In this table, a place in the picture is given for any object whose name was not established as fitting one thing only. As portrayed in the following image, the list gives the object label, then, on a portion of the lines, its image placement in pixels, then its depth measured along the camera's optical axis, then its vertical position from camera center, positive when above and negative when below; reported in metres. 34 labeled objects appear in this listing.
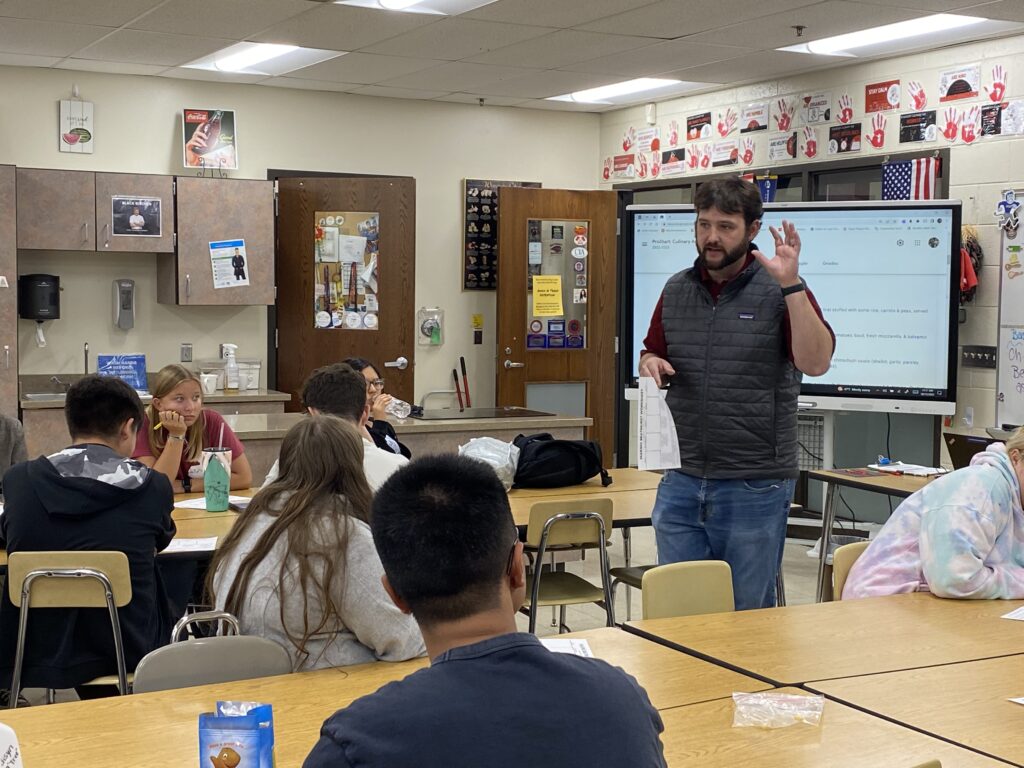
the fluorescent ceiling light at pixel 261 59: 7.25 +1.48
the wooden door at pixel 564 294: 8.68 +0.05
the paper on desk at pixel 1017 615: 3.07 -0.79
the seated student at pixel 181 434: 4.59 -0.52
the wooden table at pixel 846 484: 5.00 -0.77
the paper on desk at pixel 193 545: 3.78 -0.76
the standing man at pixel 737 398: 3.42 -0.27
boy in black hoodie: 3.42 -0.66
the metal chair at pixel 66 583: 3.25 -0.76
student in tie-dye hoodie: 3.21 -0.63
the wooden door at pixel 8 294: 7.18 +0.04
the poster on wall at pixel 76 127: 7.75 +1.10
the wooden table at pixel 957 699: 2.21 -0.78
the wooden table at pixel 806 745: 2.07 -0.78
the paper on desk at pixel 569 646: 2.66 -0.76
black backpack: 5.01 -0.66
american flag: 6.75 +0.69
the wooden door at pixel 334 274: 8.21 +0.18
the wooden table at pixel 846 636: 2.65 -0.78
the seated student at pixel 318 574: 2.67 -0.60
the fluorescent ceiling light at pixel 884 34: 6.14 +1.42
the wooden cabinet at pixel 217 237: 7.83 +0.41
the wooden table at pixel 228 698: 2.10 -0.78
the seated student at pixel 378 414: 5.03 -0.51
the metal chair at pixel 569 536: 4.24 -0.82
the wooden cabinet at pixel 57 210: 7.36 +0.55
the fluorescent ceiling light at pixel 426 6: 5.79 +1.41
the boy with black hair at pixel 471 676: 1.26 -0.40
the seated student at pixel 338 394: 3.95 -0.30
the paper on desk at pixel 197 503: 4.48 -0.75
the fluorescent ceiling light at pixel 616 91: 8.17 +1.47
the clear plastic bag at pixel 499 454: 4.93 -0.62
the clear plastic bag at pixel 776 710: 2.25 -0.76
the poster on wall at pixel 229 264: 7.92 +0.24
